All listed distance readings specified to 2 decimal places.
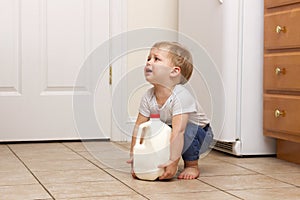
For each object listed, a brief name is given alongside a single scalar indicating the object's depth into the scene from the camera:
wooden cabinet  2.10
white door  2.73
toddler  1.87
